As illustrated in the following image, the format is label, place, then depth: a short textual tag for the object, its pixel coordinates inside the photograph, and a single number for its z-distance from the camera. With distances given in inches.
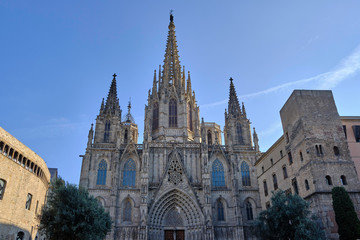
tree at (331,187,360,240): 734.5
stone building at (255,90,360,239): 862.2
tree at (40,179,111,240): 823.1
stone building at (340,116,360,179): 931.0
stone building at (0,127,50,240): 866.8
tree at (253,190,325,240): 780.6
